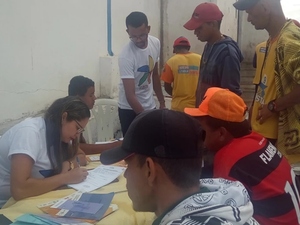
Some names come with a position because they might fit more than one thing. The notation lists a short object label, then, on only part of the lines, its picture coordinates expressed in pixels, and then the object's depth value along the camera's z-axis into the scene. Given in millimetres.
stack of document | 1481
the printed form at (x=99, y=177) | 1835
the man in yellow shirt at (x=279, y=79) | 2033
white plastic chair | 3834
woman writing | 1753
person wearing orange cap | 1428
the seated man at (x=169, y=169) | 943
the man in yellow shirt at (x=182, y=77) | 4125
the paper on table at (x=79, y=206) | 1524
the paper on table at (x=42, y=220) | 1358
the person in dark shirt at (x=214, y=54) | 2509
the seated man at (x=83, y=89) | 2748
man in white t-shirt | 2969
